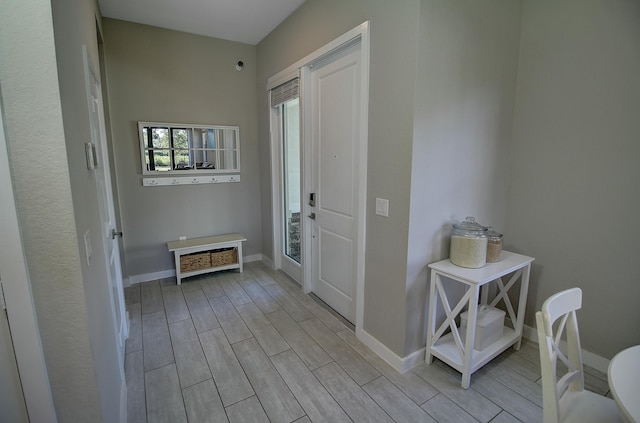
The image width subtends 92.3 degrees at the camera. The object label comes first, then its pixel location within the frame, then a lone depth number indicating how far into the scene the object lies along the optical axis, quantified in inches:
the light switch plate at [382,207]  83.0
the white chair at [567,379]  45.9
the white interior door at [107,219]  74.6
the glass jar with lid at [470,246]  78.6
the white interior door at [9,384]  42.0
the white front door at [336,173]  96.5
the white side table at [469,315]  74.2
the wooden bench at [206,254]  139.5
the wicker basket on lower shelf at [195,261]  140.6
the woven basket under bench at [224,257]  146.9
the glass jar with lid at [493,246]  83.4
